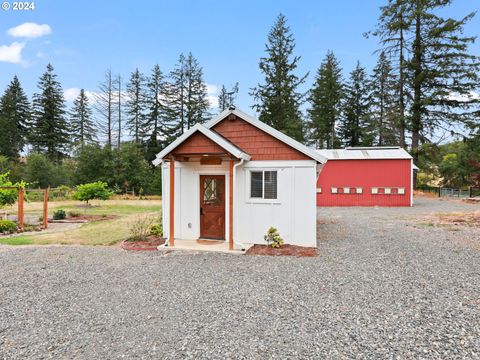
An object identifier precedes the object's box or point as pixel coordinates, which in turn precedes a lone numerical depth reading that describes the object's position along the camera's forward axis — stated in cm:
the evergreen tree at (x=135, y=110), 3494
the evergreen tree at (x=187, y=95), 3481
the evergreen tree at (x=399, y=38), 2464
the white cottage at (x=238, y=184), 755
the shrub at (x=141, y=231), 883
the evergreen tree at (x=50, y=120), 3728
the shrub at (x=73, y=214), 1481
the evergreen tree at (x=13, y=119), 3672
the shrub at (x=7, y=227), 1040
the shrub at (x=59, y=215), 1381
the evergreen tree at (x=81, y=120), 3922
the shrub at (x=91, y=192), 1706
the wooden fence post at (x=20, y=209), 1067
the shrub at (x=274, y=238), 765
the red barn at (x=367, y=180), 1798
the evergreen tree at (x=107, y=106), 3400
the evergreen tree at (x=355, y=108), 3462
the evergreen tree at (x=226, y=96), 3725
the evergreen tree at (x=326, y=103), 3459
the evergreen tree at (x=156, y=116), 3453
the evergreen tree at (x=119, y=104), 3466
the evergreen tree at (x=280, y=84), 2859
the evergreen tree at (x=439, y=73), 2355
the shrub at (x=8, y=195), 1116
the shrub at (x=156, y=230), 921
